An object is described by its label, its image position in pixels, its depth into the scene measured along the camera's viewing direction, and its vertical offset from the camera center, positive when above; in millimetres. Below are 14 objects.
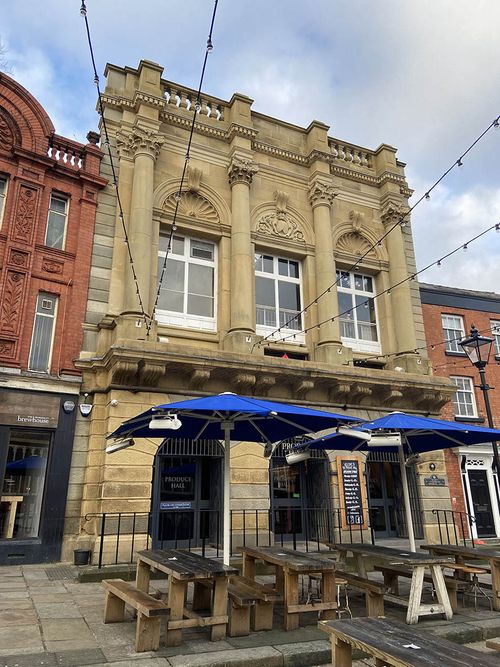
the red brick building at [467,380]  17781 +4187
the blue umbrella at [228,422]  6555 +1051
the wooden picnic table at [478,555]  7340 -1003
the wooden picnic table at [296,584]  5969 -1079
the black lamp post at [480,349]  11508 +3195
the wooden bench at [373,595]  6302 -1269
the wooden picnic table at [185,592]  5363 -1077
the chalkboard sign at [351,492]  13323 +22
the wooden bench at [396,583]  7168 -1328
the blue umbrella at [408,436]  8133 +983
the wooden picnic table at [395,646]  3285 -1060
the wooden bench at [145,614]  4949 -1148
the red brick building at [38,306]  11164 +4511
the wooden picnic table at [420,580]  6434 -1126
